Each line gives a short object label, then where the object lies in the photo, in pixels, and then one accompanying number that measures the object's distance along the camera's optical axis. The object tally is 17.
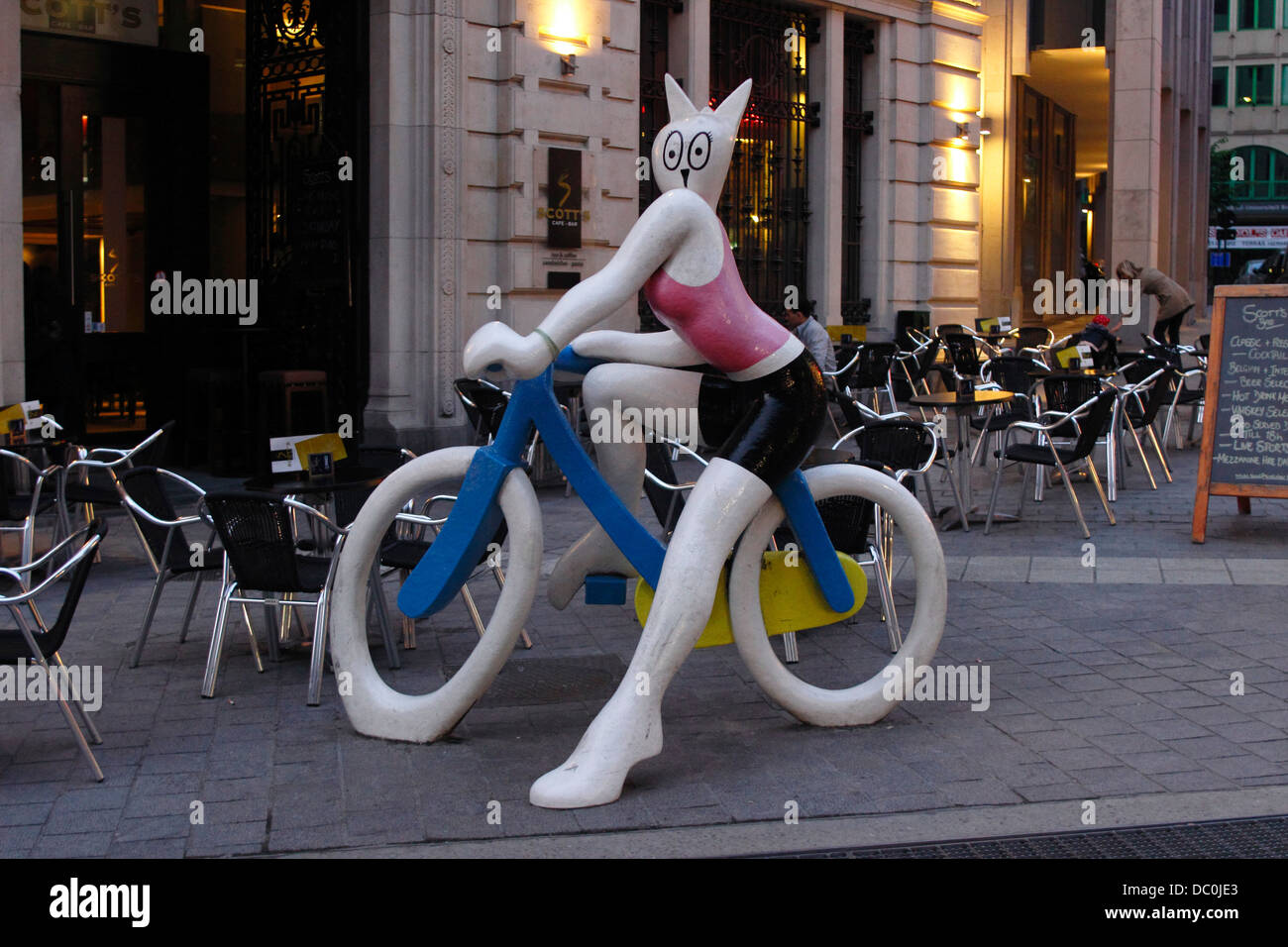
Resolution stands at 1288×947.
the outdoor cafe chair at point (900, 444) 8.24
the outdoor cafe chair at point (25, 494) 7.79
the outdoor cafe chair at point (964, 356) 15.49
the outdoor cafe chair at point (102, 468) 8.58
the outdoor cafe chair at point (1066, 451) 10.13
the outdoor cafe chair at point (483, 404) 10.44
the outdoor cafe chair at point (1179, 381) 14.23
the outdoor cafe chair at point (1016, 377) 12.43
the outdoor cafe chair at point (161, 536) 6.66
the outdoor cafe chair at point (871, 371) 14.56
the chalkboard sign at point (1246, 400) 9.57
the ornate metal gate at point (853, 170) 18.83
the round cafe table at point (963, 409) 10.67
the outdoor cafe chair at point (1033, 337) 19.73
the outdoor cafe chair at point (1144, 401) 12.16
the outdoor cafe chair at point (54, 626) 5.00
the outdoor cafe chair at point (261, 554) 6.06
